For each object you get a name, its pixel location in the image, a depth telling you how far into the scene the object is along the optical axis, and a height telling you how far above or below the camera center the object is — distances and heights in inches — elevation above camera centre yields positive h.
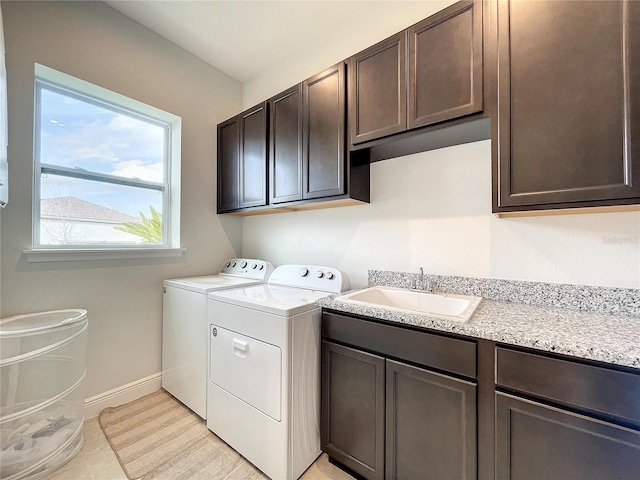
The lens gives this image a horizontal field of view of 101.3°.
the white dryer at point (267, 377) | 51.5 -29.0
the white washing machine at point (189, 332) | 70.4 -26.2
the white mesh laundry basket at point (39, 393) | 51.0 -31.8
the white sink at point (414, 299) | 55.2 -13.0
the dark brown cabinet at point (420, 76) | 48.4 +34.4
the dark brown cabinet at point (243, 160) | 85.7 +28.9
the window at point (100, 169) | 69.1 +22.1
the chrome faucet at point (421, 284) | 63.5 -10.3
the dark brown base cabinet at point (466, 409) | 30.8 -24.2
